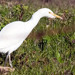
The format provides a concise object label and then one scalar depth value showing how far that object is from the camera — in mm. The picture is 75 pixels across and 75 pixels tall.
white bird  10017
